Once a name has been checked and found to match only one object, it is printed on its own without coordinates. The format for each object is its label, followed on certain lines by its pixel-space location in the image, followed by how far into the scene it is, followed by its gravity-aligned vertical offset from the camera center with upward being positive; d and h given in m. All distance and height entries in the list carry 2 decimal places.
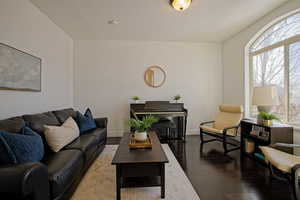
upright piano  3.95 -0.33
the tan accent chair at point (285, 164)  1.61 -0.75
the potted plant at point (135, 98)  4.29 +0.01
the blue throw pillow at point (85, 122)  2.91 -0.48
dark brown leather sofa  1.06 -0.66
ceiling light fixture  2.43 +1.54
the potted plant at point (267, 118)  2.52 -0.32
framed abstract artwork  2.02 +0.42
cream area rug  1.76 -1.12
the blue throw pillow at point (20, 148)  1.27 -0.45
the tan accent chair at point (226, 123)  3.25 -0.58
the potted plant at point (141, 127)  2.21 -0.42
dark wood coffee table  1.65 -0.73
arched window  2.67 +0.72
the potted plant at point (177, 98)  4.37 +0.02
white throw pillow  1.95 -0.51
